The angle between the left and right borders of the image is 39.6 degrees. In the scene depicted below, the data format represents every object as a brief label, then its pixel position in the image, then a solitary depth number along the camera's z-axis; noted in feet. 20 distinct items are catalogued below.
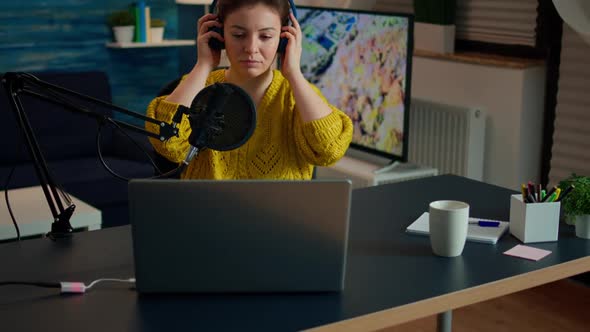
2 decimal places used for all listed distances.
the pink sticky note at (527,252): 5.43
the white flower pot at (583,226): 5.81
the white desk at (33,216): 8.78
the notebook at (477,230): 5.73
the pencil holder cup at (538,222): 5.72
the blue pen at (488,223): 6.01
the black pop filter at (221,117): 4.60
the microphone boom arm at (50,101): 4.55
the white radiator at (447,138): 12.37
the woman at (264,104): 5.81
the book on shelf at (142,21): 15.40
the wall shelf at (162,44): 15.29
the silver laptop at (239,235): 4.43
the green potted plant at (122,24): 15.34
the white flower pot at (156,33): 15.75
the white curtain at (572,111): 11.37
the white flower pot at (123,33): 15.33
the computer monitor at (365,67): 11.46
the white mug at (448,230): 5.33
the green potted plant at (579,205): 5.82
